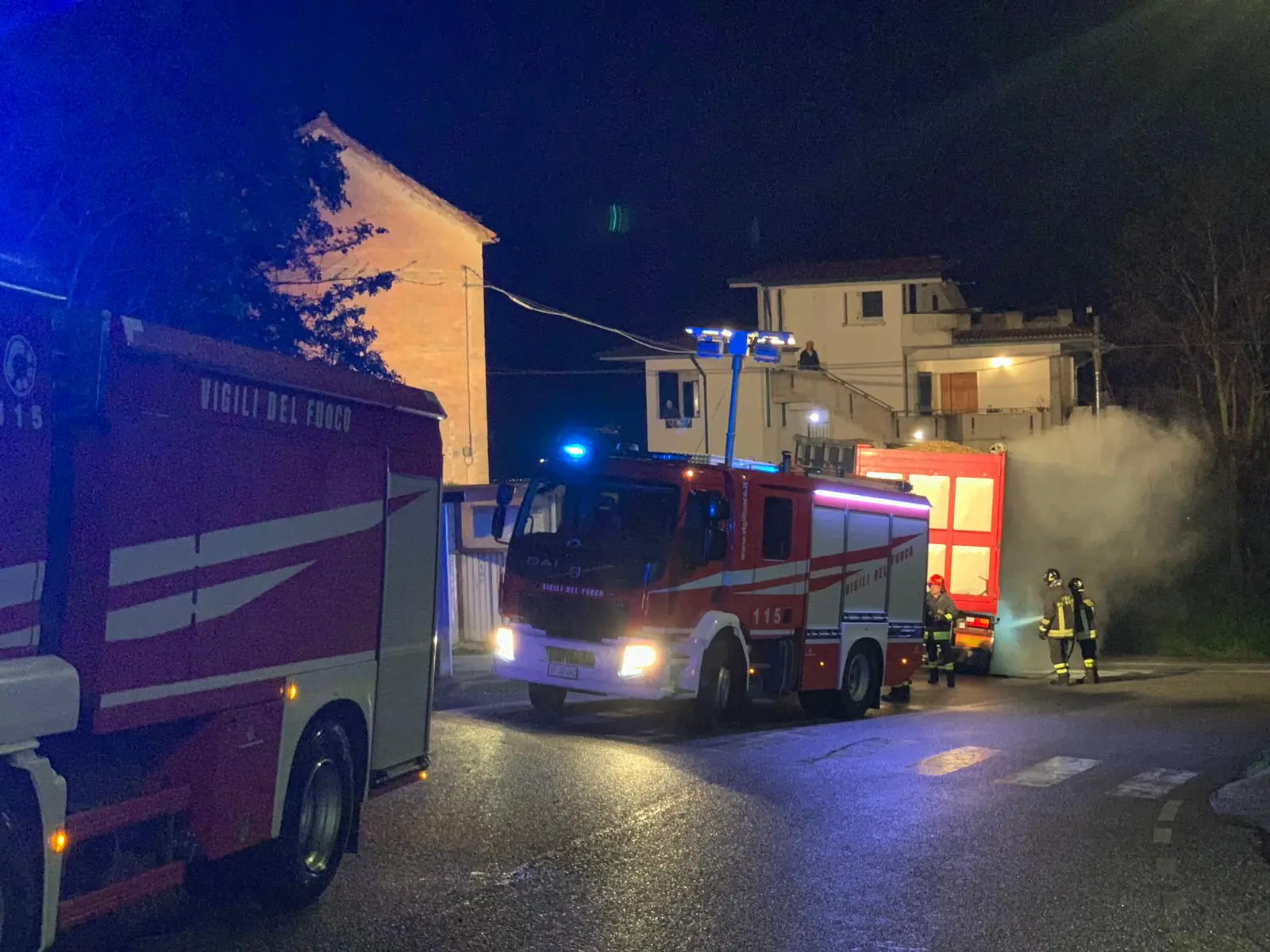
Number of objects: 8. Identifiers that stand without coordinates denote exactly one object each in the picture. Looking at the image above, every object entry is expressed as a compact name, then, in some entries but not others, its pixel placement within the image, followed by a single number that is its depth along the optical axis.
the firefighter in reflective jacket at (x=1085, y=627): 21.50
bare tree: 41.56
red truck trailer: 21.97
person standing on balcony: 44.00
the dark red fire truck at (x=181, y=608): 5.22
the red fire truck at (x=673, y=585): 13.59
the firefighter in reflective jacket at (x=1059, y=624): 21.33
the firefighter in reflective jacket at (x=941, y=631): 20.64
